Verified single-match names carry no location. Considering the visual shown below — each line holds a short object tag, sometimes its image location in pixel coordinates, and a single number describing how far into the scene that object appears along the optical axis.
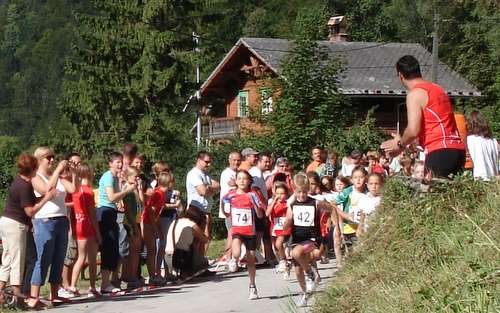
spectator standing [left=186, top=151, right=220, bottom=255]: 15.63
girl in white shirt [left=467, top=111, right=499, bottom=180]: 11.15
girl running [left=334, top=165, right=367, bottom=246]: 13.48
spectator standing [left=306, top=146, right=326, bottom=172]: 18.25
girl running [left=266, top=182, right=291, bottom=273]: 14.70
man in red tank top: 8.07
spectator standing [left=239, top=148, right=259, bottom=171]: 17.09
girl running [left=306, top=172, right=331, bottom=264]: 12.96
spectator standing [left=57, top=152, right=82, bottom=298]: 12.59
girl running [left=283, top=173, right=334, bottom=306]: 11.50
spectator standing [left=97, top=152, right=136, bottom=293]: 12.83
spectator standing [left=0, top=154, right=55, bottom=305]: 11.05
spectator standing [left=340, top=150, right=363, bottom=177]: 17.75
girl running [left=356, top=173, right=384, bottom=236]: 12.16
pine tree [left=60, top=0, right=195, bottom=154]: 50.34
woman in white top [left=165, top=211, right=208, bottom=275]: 14.68
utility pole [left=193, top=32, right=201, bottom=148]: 50.10
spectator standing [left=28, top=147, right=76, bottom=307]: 11.51
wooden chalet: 46.94
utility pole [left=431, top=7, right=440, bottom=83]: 38.43
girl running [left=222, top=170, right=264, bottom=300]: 12.98
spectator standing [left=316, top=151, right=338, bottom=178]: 17.94
